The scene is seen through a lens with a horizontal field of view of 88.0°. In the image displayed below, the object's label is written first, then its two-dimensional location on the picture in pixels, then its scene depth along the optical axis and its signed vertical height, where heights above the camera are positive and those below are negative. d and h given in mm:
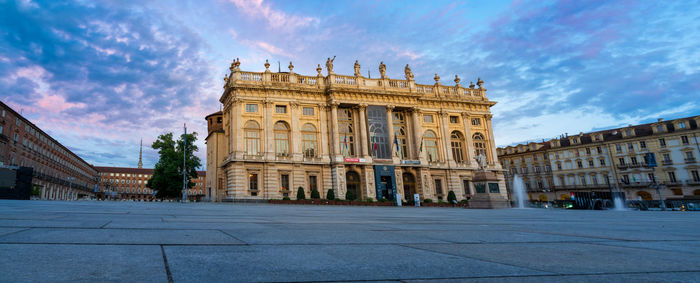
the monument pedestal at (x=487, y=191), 24469 -443
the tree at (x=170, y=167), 41250 +4646
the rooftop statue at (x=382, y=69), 41875 +14104
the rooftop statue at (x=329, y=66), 39750 +14164
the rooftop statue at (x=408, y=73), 43031 +13825
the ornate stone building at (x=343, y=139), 35719 +6122
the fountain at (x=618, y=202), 32169 -2417
